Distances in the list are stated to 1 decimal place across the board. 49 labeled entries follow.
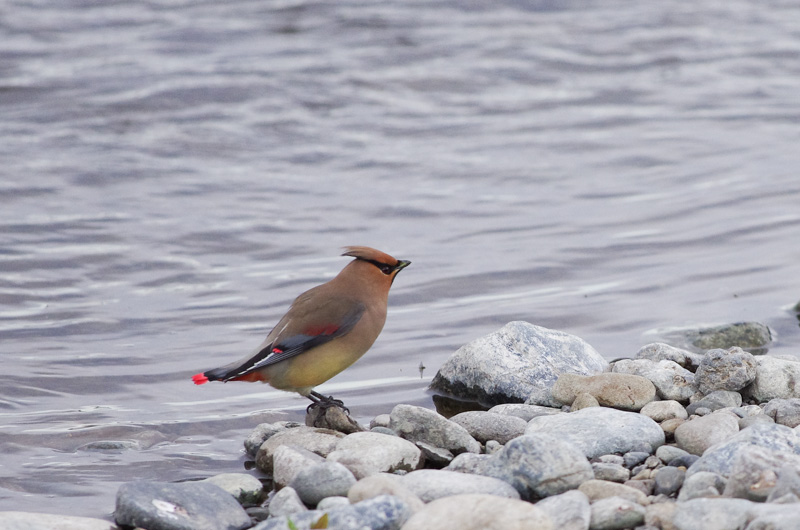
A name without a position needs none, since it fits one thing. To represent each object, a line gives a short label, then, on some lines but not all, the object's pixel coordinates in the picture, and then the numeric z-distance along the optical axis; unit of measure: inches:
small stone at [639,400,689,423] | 395.9
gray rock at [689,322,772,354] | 532.7
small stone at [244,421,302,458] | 413.4
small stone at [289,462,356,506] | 325.7
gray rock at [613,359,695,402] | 423.5
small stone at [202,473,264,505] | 355.6
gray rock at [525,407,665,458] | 364.2
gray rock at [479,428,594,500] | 323.6
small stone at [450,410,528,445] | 393.4
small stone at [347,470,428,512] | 301.9
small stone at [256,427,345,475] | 378.6
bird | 397.7
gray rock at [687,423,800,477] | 318.7
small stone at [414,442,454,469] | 374.3
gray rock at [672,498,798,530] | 258.5
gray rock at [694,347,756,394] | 415.5
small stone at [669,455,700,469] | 342.3
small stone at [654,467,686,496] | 323.0
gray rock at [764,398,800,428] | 383.9
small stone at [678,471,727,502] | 304.5
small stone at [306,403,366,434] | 406.0
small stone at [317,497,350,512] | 308.8
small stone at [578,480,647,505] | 313.0
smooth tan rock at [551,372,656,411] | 409.4
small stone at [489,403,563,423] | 415.6
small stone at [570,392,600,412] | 408.8
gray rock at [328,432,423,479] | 353.4
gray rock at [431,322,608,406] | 454.9
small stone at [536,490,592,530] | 291.7
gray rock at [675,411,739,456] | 359.3
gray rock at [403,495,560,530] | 275.3
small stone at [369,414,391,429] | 414.0
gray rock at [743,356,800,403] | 420.5
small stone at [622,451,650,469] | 353.7
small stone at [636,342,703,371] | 464.4
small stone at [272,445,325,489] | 357.7
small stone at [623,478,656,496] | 328.2
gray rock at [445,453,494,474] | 348.2
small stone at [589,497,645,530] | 293.4
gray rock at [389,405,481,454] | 382.6
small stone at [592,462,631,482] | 338.3
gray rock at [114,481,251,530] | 321.1
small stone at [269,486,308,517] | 318.3
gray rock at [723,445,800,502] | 292.4
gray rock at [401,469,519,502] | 318.3
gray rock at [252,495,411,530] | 282.8
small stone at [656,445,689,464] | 351.6
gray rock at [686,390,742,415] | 408.2
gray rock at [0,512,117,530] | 313.7
